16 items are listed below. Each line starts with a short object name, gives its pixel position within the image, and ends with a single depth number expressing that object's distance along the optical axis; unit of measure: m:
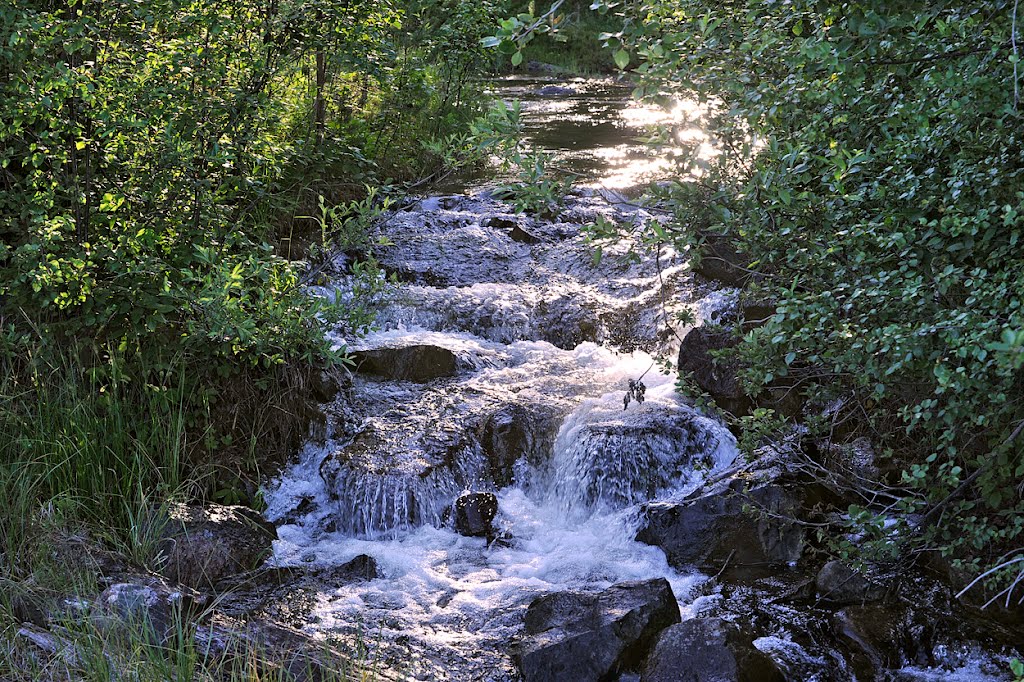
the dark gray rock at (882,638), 4.40
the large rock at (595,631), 4.36
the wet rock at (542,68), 25.20
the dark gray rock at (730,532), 5.31
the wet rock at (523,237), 10.11
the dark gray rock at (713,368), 6.63
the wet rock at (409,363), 7.33
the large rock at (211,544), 4.83
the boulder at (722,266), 8.30
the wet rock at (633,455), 6.31
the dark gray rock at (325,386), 6.67
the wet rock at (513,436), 6.61
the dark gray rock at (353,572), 5.31
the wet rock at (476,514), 6.02
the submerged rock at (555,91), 20.44
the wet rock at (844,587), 4.73
